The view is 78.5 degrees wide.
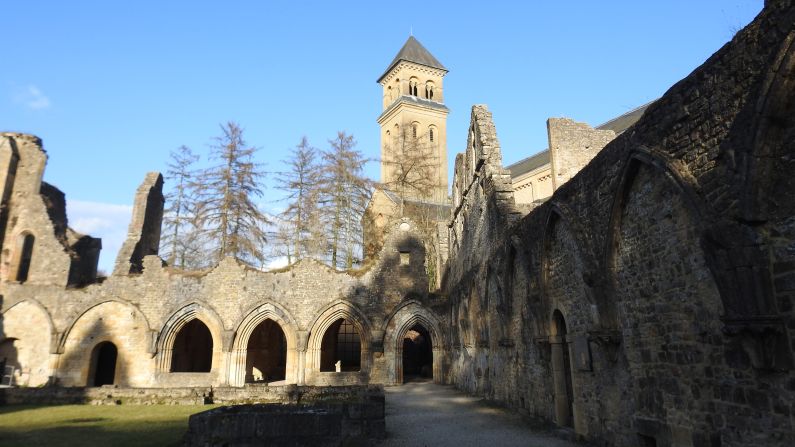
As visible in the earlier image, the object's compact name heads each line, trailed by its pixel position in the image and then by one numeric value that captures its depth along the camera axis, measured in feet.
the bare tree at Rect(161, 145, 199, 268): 77.71
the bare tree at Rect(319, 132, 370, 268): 77.46
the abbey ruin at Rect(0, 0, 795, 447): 12.68
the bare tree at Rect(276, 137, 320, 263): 76.95
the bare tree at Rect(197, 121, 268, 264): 74.64
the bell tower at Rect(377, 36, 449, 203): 159.94
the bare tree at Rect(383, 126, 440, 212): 87.71
